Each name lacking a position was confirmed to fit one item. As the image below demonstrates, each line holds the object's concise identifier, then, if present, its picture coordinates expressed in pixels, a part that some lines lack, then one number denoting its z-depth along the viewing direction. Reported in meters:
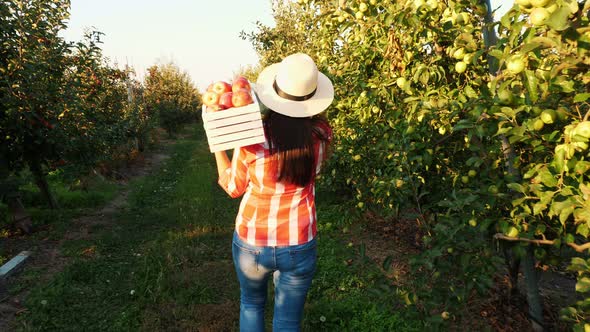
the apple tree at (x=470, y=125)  1.42
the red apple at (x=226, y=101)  1.65
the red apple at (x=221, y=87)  1.76
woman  1.80
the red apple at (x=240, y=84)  1.75
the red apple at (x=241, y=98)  1.62
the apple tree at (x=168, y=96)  19.11
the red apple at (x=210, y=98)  1.68
